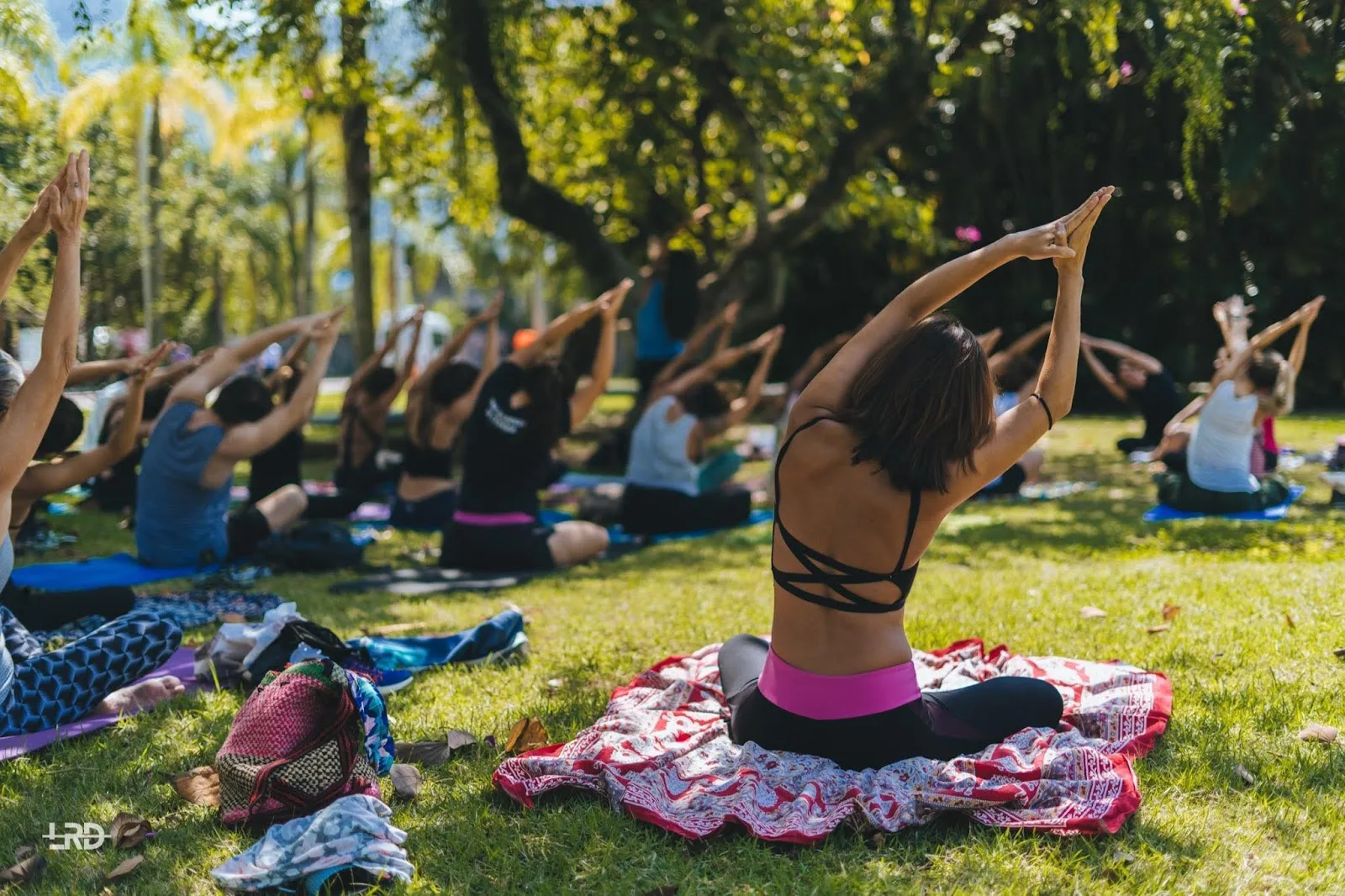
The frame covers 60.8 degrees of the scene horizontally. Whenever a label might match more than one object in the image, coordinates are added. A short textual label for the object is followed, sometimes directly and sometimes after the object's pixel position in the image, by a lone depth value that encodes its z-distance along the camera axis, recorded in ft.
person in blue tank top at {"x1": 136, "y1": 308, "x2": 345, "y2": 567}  24.04
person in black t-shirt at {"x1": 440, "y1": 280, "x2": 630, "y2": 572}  24.09
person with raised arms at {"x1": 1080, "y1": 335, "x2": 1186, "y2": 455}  40.52
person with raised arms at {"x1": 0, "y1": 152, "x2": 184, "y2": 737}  11.41
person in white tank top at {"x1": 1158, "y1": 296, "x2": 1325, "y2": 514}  28.66
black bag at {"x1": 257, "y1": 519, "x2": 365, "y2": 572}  25.86
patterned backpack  11.04
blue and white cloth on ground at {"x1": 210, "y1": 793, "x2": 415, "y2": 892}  9.61
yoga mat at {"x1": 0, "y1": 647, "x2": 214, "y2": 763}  13.11
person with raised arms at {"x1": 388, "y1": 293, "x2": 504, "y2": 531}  30.40
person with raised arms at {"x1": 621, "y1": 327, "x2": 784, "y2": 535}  30.94
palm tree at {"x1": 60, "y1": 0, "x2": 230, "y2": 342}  30.86
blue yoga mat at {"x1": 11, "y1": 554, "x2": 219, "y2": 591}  23.85
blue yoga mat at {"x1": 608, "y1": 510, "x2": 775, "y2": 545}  30.77
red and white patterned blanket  10.64
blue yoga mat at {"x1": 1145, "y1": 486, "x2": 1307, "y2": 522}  28.94
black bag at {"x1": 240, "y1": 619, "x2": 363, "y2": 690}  13.83
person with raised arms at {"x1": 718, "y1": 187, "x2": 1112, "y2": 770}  11.00
